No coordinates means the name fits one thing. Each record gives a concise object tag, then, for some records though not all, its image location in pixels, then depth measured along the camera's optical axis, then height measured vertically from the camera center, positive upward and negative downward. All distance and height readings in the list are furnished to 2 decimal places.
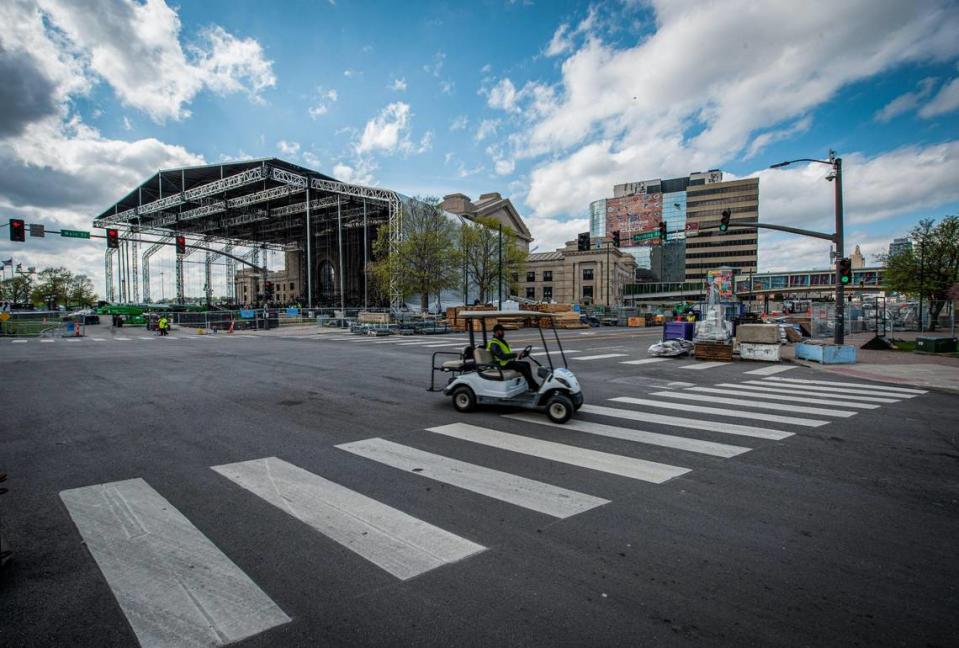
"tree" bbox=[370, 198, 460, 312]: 42.25 +5.26
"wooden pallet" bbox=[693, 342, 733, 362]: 15.90 -1.57
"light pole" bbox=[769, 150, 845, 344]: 15.54 +2.43
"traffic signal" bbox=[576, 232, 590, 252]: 30.11 +4.61
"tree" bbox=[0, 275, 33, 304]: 69.24 +4.04
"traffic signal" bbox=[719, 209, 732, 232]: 19.72 +3.74
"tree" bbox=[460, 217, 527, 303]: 47.47 +6.07
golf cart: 7.21 -1.30
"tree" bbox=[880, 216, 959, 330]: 30.08 +2.81
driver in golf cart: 7.88 -0.84
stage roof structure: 44.72 +12.83
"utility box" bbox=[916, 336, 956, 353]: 17.66 -1.56
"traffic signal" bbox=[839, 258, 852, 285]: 15.81 +1.26
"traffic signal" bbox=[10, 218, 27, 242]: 25.72 +4.86
